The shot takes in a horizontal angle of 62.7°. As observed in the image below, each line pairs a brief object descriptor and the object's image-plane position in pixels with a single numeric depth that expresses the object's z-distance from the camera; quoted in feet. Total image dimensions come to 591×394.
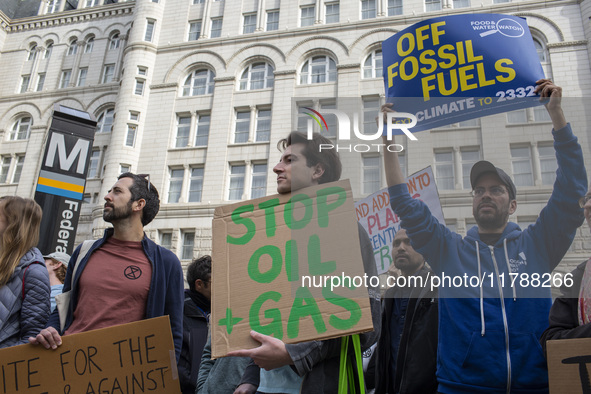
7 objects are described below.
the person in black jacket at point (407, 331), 9.78
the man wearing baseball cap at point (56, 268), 16.29
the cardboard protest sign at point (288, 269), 6.91
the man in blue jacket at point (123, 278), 9.73
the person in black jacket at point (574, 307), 7.03
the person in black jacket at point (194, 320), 11.85
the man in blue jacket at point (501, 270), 7.65
